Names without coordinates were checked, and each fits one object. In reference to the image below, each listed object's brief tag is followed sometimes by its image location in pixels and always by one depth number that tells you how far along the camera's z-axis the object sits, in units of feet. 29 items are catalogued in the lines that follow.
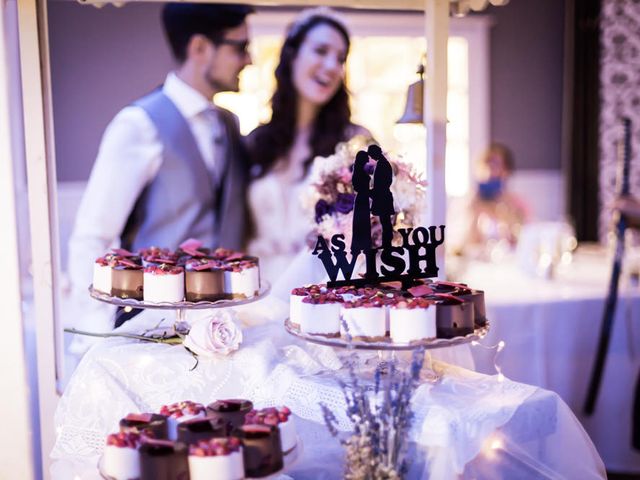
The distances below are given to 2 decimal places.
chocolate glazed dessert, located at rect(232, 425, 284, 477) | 6.01
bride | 16.12
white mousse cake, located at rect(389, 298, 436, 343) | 7.00
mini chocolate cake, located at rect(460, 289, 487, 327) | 7.55
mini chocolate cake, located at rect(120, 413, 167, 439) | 6.28
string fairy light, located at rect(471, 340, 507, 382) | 7.67
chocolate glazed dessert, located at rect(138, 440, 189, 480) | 5.78
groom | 13.25
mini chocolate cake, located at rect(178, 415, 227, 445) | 6.11
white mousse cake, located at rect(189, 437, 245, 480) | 5.75
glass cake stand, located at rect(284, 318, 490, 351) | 6.93
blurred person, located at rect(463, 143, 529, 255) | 17.42
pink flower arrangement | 9.04
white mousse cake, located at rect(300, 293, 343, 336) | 7.27
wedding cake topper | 7.77
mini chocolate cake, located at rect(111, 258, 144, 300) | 8.46
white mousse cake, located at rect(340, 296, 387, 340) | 7.13
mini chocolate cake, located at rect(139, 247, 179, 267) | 8.74
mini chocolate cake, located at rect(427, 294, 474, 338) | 7.21
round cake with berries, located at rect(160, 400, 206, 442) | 6.45
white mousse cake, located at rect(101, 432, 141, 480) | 5.96
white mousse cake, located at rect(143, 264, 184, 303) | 8.25
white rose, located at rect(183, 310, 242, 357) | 7.84
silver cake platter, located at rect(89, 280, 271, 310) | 8.16
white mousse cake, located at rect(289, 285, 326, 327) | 7.61
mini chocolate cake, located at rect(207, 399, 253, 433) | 6.57
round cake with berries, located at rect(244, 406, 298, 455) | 6.30
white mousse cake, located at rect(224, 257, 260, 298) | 8.50
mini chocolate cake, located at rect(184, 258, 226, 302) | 8.36
